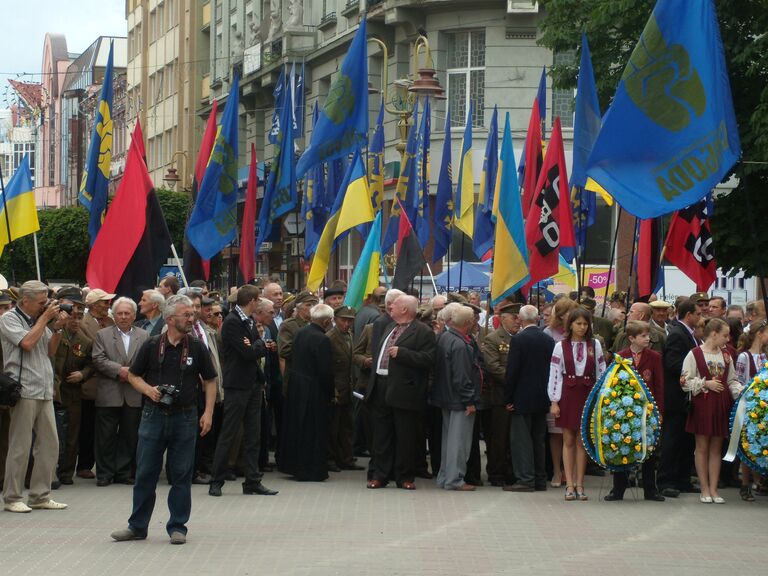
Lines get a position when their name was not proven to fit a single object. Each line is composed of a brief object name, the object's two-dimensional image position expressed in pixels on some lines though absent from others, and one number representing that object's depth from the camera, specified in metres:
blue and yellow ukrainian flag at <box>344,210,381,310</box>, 19.27
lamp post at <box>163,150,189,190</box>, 48.91
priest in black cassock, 15.70
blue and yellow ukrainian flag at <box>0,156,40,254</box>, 21.78
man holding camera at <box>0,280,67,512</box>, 12.79
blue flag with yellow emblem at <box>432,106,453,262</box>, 25.78
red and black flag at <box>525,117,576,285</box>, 17.86
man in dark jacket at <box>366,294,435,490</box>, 15.09
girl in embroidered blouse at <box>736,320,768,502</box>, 14.57
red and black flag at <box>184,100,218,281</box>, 21.39
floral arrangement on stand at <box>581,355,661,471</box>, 14.09
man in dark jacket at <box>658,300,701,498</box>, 15.01
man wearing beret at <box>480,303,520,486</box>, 15.53
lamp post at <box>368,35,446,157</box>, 25.28
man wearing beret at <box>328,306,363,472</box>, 16.42
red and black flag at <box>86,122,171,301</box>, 17.69
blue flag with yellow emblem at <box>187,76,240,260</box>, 20.70
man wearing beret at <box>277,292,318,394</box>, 16.27
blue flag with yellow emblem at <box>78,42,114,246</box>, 20.33
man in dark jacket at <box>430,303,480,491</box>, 15.13
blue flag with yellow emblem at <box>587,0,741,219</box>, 12.79
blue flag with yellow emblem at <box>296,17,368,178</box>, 20.98
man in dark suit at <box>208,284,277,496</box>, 14.22
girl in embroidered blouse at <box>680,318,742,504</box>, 14.37
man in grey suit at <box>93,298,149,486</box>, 14.84
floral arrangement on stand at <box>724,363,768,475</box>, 13.88
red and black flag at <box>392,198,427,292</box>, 19.56
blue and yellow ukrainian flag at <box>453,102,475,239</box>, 25.41
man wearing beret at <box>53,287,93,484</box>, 14.90
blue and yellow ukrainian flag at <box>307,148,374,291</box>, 21.05
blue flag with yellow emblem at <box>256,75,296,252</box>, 22.56
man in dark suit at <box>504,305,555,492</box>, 15.00
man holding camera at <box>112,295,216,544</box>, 11.37
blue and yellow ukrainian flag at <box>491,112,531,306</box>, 16.81
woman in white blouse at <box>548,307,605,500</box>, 14.58
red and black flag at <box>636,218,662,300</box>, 18.66
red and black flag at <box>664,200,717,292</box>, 18.31
